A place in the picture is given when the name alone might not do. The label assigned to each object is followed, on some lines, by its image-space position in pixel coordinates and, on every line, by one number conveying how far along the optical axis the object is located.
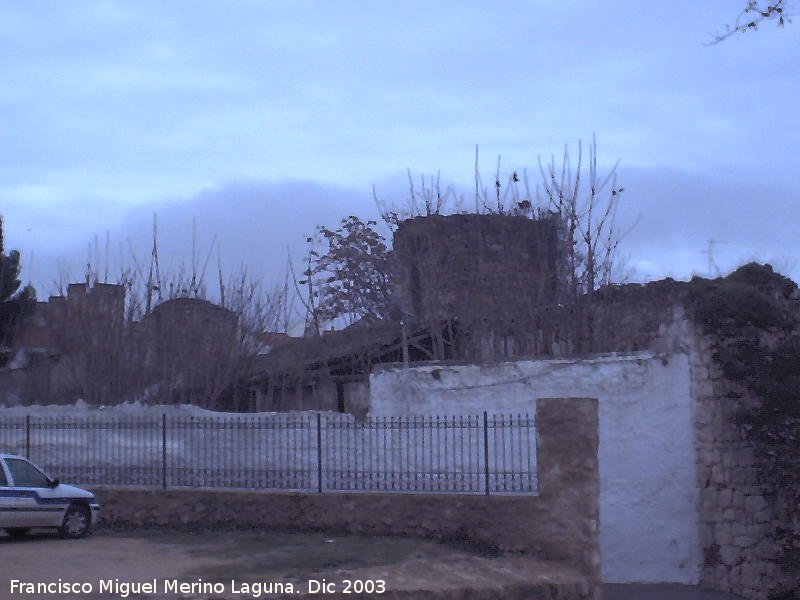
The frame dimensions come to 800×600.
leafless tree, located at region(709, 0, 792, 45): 9.38
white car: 14.16
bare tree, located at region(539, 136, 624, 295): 20.83
